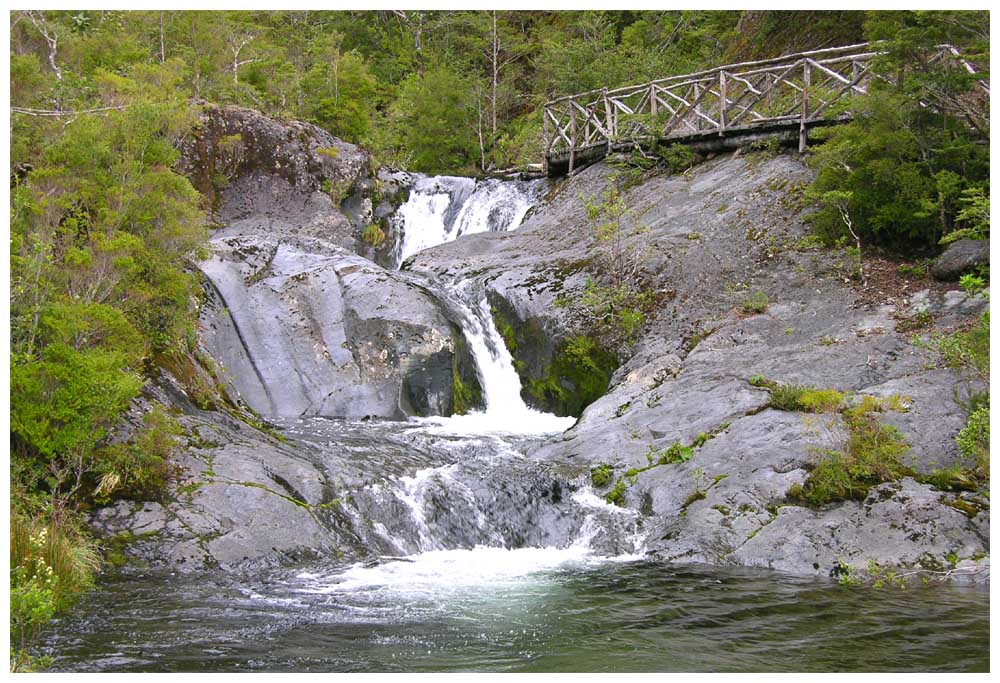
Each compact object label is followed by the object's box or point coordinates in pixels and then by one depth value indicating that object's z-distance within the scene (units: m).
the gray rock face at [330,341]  13.56
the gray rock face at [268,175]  19.97
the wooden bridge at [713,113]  16.52
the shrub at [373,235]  21.16
